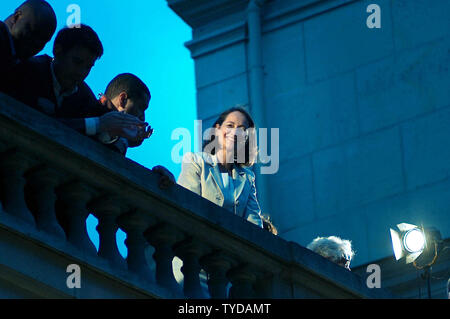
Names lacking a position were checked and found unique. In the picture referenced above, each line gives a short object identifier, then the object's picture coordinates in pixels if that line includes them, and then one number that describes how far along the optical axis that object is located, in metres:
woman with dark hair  19.42
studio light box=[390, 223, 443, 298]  27.17
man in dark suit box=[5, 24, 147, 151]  16.34
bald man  15.89
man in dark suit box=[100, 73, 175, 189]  18.06
